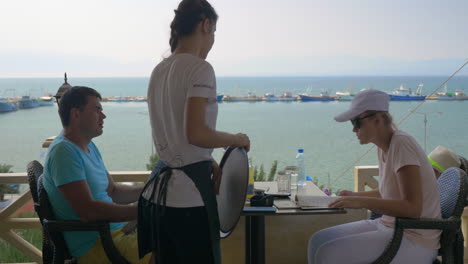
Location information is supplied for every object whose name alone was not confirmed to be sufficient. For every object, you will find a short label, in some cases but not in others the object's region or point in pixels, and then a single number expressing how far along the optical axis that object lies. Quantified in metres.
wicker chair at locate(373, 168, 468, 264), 1.85
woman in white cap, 1.83
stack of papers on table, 2.07
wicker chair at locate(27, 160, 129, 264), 1.89
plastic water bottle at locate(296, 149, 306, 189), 2.73
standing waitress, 1.48
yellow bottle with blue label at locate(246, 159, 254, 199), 2.38
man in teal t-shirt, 1.89
